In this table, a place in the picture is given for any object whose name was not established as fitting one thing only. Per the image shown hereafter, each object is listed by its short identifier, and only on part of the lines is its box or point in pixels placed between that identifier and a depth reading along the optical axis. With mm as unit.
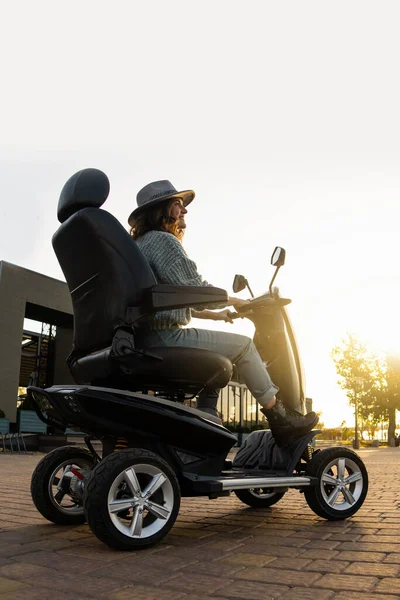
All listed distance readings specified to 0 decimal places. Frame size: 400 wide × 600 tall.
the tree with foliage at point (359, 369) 42938
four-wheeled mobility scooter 2680
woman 3084
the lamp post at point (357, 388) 28831
